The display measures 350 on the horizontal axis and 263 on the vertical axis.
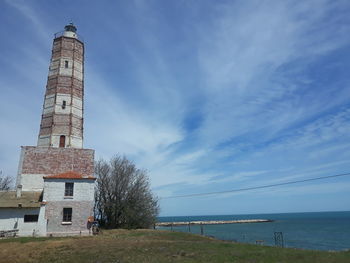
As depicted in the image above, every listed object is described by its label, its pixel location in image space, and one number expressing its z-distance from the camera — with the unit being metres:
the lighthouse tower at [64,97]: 27.95
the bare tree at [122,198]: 34.88
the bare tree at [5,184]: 45.38
